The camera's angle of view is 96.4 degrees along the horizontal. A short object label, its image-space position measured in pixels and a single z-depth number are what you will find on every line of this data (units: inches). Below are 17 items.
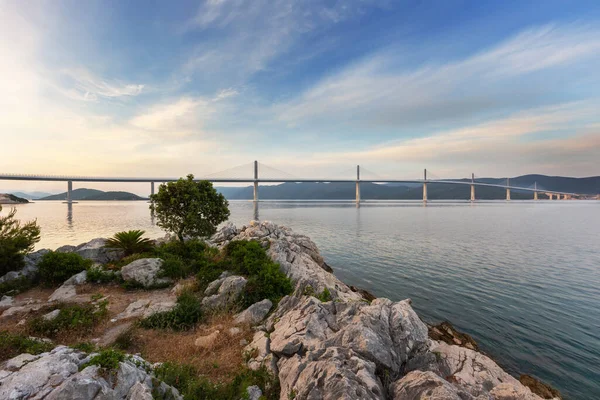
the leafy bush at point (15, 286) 439.9
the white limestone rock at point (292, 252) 484.4
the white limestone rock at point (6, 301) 395.5
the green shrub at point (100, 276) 486.3
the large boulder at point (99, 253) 606.2
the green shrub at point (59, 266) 488.4
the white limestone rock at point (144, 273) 481.4
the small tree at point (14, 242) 482.9
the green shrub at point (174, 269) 510.3
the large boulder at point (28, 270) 465.4
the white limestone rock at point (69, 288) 423.4
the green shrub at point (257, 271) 424.8
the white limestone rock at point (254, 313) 362.0
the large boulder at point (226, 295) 394.0
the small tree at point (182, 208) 629.6
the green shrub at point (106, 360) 183.9
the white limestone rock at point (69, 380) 160.7
